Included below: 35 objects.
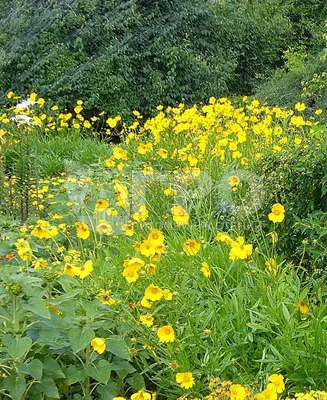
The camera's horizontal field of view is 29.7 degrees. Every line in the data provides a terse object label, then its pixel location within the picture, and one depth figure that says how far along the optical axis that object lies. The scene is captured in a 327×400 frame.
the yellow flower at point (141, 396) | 1.69
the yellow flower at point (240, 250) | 2.08
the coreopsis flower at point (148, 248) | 2.10
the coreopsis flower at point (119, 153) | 3.32
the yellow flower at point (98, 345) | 1.92
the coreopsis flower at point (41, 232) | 2.21
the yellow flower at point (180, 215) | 2.36
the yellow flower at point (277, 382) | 1.71
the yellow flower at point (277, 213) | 2.24
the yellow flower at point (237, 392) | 1.66
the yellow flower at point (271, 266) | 2.35
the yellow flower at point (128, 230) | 2.42
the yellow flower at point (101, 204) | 2.45
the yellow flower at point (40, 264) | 2.20
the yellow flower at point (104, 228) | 2.42
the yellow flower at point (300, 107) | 4.43
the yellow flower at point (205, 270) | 2.23
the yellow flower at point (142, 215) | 2.69
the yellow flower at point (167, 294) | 2.10
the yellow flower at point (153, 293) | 2.03
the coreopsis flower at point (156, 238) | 2.11
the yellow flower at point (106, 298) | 2.00
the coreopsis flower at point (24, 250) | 2.17
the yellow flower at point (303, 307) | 2.03
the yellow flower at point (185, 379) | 1.89
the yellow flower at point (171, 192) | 3.11
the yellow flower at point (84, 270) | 2.09
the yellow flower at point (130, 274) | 2.09
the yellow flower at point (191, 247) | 2.20
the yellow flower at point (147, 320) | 2.05
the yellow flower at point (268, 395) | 1.64
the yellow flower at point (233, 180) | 2.62
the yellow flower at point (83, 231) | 2.30
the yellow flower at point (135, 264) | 2.03
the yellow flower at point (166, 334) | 1.97
